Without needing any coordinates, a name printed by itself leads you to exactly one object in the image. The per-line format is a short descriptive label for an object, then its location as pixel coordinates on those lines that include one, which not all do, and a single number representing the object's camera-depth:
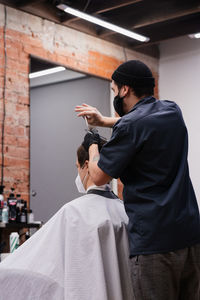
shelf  4.37
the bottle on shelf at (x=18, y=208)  4.60
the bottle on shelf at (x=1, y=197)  4.48
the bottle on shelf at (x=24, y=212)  4.63
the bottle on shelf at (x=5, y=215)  4.44
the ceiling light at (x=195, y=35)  5.93
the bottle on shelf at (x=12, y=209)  4.53
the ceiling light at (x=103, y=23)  4.90
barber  1.83
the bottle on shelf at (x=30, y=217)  4.69
